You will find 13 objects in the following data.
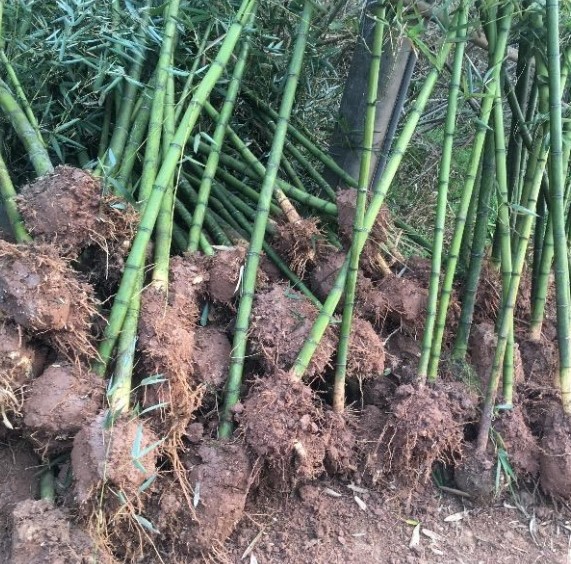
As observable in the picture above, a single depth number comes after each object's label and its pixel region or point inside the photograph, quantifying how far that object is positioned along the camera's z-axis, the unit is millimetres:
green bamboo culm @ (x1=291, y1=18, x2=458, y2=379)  1560
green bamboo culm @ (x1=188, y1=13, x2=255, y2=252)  1730
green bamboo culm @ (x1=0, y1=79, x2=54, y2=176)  1635
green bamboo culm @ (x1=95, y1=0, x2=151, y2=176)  1762
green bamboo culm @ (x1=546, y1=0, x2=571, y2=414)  1579
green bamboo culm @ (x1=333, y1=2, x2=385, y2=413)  1486
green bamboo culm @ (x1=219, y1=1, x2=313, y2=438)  1572
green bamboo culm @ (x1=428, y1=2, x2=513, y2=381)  1632
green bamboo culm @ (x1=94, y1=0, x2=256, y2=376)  1490
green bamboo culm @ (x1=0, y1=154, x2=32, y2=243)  1518
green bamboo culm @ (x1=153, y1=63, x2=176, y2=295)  1597
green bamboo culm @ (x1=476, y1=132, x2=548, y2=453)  1676
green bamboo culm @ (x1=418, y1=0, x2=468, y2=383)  1602
